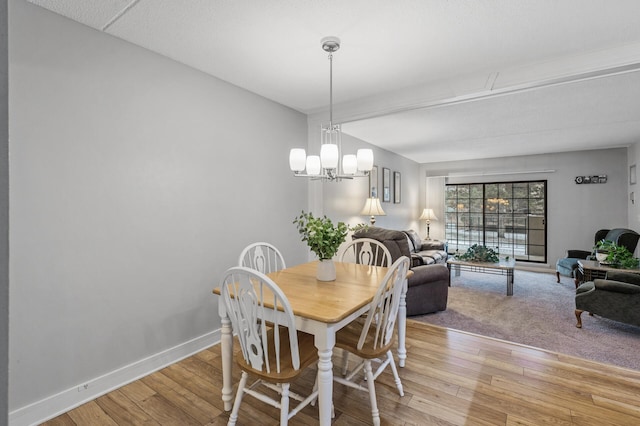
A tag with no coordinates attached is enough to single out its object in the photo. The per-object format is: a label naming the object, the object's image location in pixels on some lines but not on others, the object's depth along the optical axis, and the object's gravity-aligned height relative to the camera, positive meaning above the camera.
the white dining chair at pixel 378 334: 1.71 -0.74
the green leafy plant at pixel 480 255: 5.07 -0.69
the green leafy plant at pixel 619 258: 3.88 -0.57
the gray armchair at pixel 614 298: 2.96 -0.85
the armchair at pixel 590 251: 4.63 -0.52
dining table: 1.53 -0.50
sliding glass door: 6.65 -0.08
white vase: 2.18 -0.40
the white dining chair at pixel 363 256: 2.25 -0.45
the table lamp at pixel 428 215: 7.41 -0.04
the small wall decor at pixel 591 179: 5.90 +0.68
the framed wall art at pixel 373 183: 5.50 +0.55
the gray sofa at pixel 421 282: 3.53 -0.80
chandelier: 2.18 +0.39
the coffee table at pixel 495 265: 4.60 -0.80
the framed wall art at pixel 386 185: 5.99 +0.56
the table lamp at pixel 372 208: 4.96 +0.09
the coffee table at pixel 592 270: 3.85 -0.71
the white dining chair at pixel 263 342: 1.50 -0.65
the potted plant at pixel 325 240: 2.09 -0.19
